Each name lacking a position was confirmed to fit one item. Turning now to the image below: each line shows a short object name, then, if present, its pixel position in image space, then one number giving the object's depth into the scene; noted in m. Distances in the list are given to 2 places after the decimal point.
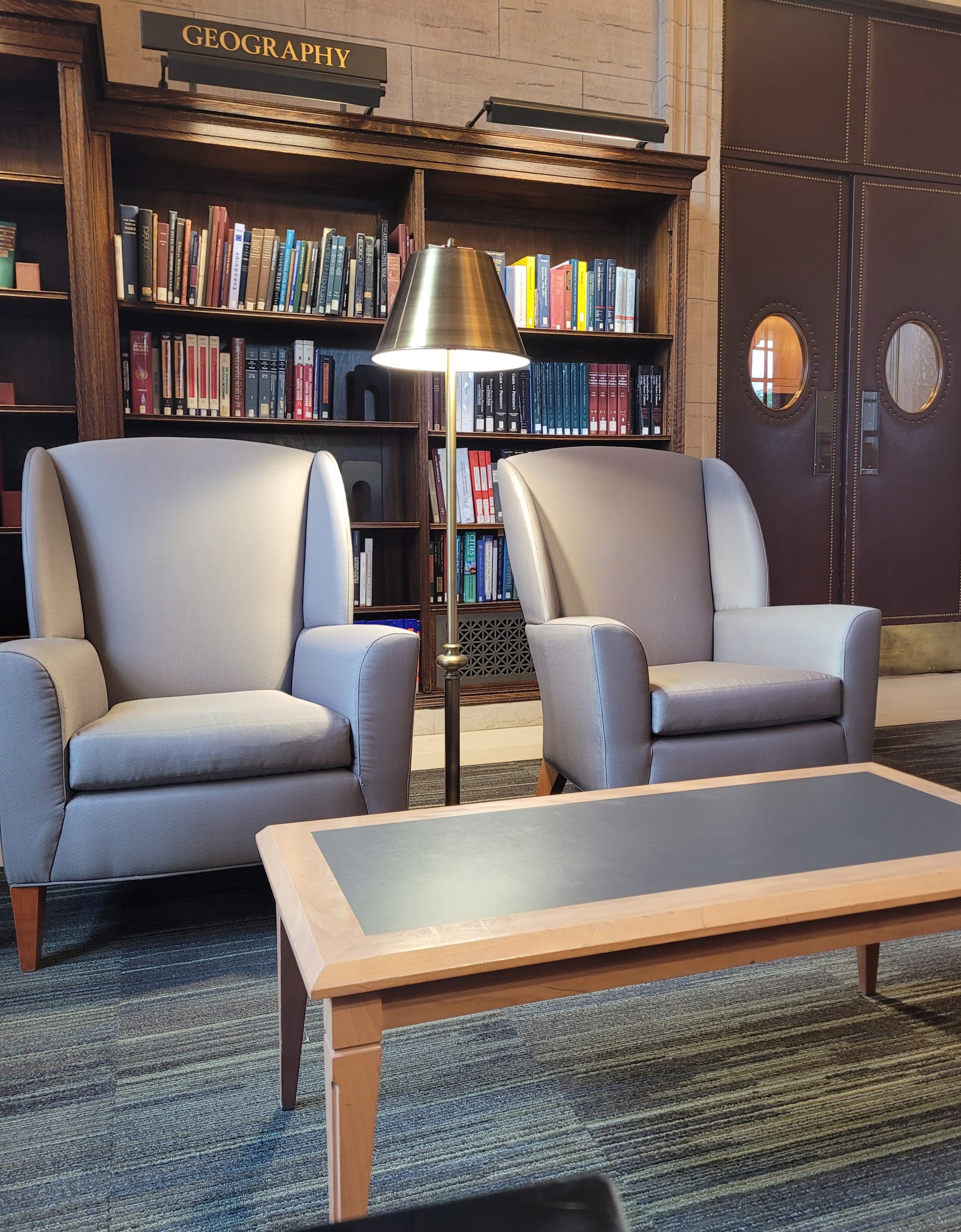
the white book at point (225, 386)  3.37
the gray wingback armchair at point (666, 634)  2.08
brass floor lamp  2.01
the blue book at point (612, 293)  3.77
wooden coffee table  0.90
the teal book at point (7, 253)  3.05
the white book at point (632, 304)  3.80
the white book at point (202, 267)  3.25
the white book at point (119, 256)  3.13
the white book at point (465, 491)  3.65
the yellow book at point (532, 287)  3.65
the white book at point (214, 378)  3.36
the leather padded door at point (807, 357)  4.35
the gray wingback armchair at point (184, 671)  1.68
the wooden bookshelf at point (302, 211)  2.98
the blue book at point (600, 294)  3.76
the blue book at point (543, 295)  3.67
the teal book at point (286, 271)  3.35
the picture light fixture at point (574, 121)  3.49
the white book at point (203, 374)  3.34
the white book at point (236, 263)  3.29
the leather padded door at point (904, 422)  4.59
